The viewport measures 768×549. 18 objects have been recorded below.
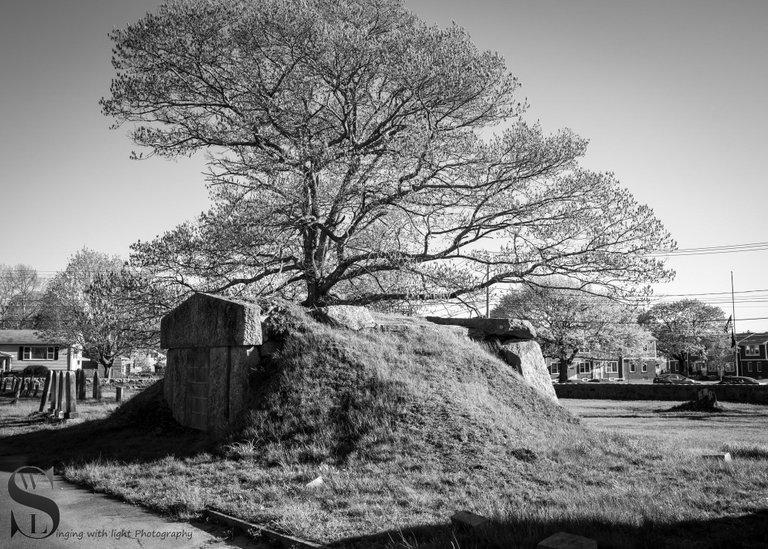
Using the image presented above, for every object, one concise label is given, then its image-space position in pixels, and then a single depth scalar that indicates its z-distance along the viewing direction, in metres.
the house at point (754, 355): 87.81
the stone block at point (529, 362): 12.72
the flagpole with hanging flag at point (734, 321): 55.62
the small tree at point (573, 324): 48.12
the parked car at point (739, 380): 49.44
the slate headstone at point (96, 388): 24.84
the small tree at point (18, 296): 67.44
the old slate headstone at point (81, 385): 23.49
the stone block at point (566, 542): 4.10
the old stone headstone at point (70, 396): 15.18
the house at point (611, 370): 81.94
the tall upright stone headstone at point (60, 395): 15.36
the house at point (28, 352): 59.00
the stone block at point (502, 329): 13.40
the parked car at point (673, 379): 57.38
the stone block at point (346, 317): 11.28
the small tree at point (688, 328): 80.00
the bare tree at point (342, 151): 15.06
